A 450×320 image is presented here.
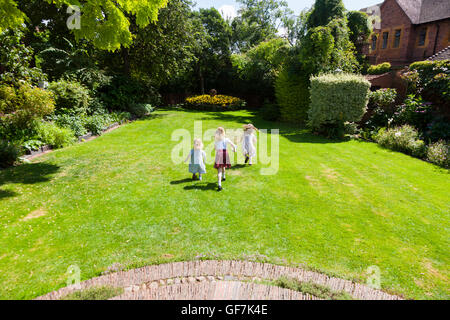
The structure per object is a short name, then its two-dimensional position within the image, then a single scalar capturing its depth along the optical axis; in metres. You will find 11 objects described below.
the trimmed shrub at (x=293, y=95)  18.39
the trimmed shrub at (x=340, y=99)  13.80
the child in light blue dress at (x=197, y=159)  7.59
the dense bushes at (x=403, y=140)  10.95
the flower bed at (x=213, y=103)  26.00
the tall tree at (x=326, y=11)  19.27
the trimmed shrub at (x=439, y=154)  9.77
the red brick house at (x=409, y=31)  23.30
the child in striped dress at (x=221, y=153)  7.37
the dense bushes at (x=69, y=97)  12.84
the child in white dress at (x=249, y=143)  9.26
